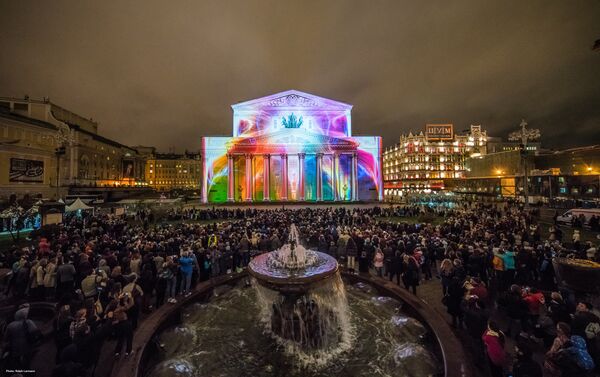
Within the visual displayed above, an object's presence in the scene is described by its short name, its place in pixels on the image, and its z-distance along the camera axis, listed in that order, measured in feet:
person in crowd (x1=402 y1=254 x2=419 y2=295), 27.43
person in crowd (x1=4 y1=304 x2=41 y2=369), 14.99
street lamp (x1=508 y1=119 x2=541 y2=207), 81.71
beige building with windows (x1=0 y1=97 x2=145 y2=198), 113.29
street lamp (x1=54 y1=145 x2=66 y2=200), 133.92
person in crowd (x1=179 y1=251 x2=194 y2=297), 28.19
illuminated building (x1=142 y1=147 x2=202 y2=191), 331.98
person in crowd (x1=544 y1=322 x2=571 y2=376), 12.86
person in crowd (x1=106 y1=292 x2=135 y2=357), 17.38
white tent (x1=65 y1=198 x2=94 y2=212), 73.61
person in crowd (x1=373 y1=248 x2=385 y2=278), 32.12
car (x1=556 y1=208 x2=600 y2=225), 61.06
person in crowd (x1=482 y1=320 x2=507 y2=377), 14.49
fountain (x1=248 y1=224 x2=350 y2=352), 20.35
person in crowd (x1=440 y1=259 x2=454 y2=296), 25.11
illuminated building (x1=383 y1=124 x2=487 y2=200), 259.39
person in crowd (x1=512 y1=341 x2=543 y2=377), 12.46
